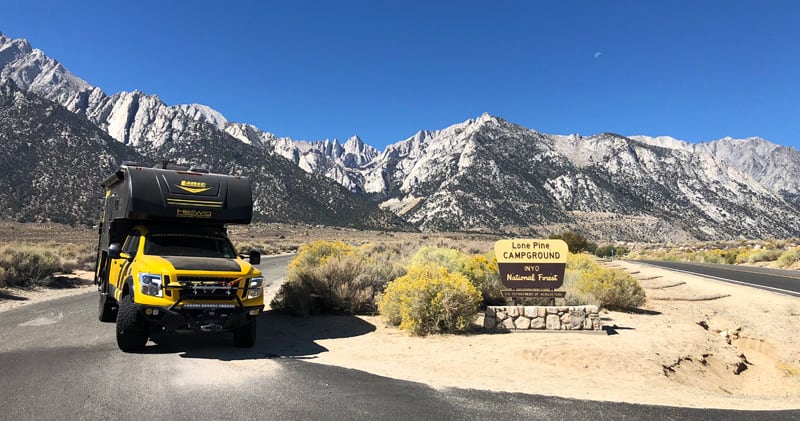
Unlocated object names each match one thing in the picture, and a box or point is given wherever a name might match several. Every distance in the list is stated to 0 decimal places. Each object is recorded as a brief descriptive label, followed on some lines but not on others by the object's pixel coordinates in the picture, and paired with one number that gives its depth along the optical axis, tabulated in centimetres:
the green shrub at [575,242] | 4659
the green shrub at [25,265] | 1633
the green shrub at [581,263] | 1753
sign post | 1160
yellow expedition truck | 789
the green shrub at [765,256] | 3525
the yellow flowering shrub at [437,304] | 1078
